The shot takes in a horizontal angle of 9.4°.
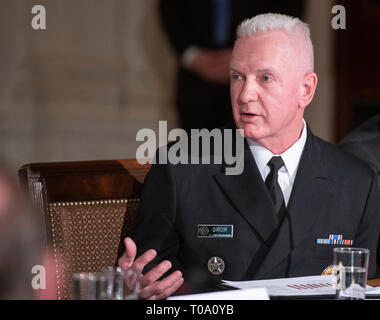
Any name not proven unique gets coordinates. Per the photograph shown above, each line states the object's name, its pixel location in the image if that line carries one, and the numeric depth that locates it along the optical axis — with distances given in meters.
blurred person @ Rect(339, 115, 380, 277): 5.22
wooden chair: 4.89
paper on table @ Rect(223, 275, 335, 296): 4.48
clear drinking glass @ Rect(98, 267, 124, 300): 4.27
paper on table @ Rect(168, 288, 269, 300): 4.30
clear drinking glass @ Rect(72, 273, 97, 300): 4.26
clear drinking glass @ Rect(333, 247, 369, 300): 4.42
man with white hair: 4.78
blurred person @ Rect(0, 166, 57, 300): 4.43
